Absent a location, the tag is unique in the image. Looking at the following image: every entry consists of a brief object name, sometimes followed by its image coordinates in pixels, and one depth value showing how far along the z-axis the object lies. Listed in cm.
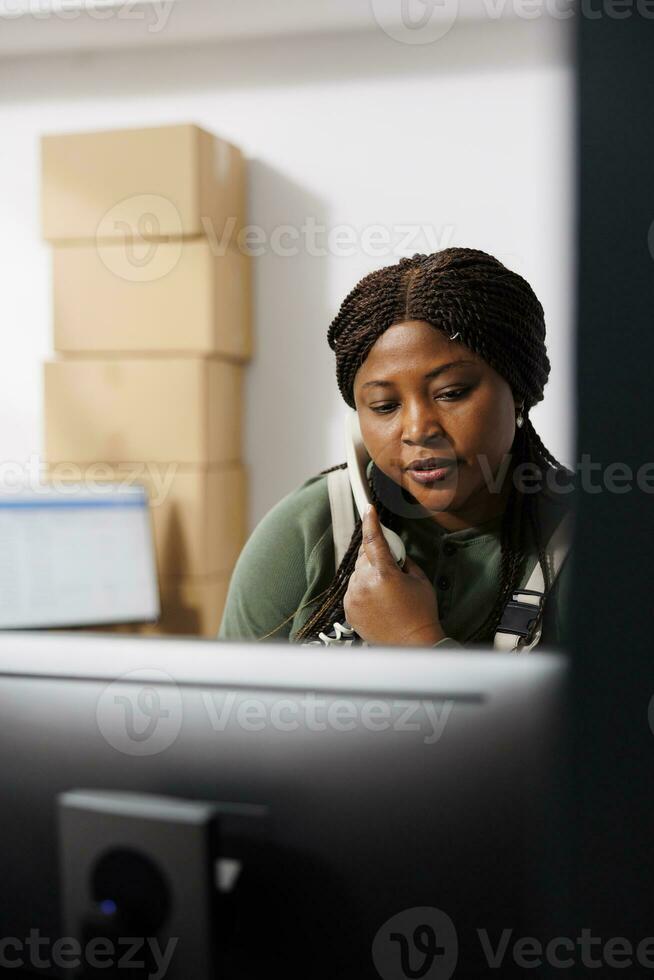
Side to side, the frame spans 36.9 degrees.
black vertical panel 31
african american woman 107
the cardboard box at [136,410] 278
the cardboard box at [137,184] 271
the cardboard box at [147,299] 276
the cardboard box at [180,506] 280
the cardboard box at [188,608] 282
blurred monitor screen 265
